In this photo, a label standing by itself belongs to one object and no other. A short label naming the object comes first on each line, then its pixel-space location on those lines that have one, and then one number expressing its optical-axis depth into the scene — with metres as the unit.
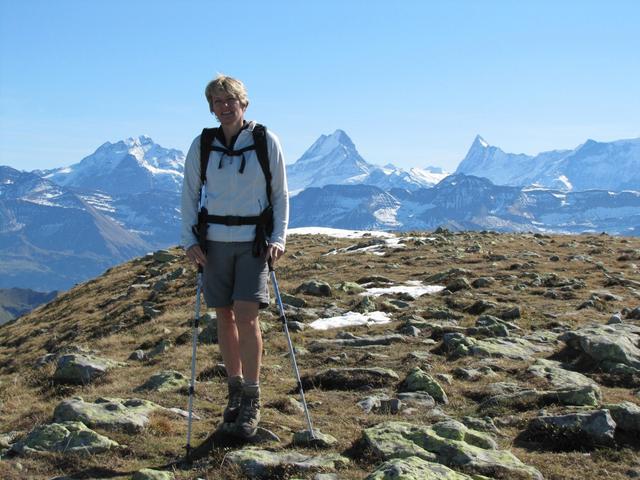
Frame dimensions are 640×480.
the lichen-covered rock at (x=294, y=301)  19.24
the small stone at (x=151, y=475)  7.08
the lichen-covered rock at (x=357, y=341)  14.50
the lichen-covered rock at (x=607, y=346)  12.02
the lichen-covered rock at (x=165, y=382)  11.48
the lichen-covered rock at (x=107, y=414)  8.92
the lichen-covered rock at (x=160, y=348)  14.73
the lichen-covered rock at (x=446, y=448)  7.25
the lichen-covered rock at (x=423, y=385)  10.55
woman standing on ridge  8.40
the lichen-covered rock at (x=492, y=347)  13.18
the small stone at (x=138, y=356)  14.53
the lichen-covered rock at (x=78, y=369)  12.61
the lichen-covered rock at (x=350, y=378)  11.43
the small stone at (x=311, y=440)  8.26
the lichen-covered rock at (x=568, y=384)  9.74
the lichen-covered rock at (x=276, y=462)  7.31
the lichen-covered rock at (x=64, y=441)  8.07
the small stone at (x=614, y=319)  15.43
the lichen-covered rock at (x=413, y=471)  6.44
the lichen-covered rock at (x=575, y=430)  8.23
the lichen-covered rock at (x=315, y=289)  20.97
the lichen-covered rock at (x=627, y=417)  8.48
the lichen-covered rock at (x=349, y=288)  21.43
